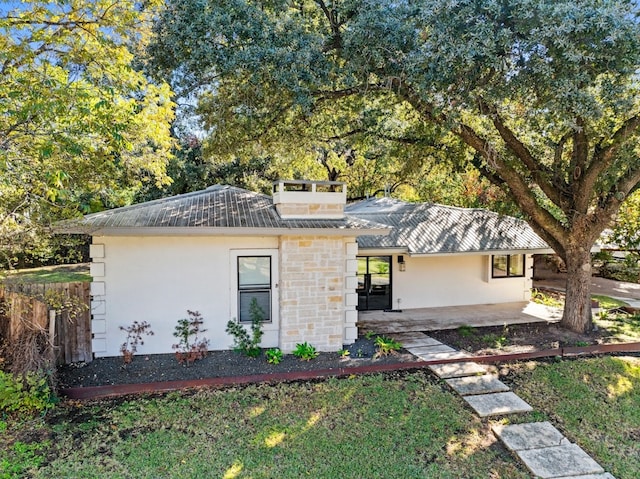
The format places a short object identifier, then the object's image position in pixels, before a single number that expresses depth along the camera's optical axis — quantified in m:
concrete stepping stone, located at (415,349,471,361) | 9.02
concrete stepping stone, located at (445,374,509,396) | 7.59
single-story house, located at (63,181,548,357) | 8.62
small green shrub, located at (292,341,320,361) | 8.84
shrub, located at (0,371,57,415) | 6.38
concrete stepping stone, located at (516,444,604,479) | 5.38
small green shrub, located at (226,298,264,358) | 9.09
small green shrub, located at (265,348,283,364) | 8.59
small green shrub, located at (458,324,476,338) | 10.74
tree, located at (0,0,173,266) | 5.32
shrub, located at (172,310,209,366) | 8.80
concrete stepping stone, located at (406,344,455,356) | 9.43
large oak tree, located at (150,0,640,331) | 6.69
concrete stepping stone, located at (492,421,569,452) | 5.99
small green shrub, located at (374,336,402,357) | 9.23
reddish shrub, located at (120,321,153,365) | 8.77
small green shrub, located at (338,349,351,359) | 9.05
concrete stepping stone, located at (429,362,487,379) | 8.29
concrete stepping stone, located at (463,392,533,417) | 6.87
